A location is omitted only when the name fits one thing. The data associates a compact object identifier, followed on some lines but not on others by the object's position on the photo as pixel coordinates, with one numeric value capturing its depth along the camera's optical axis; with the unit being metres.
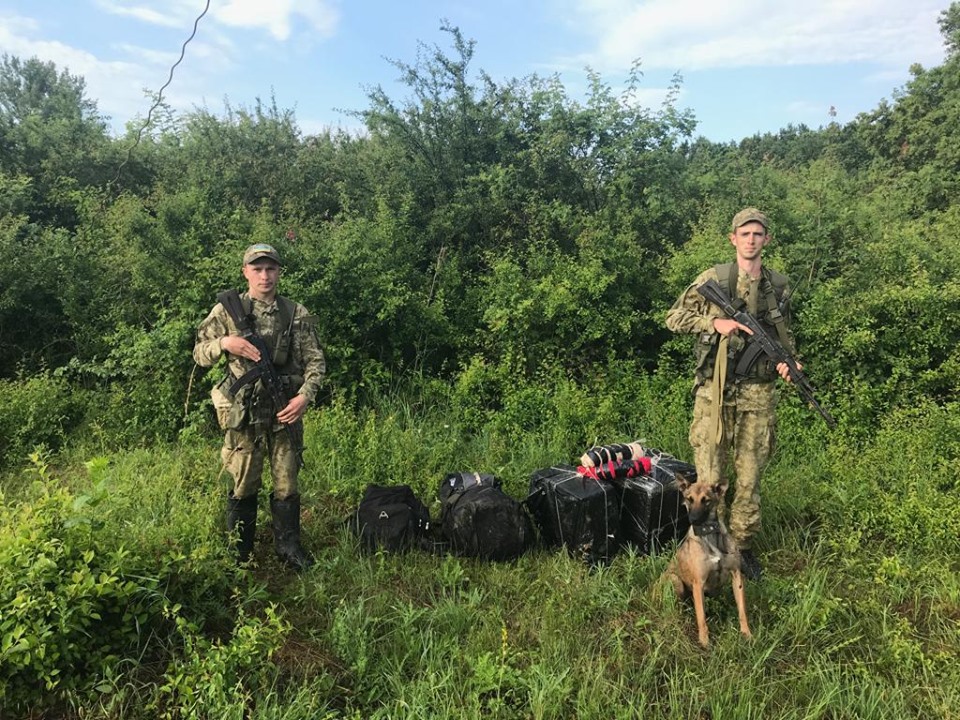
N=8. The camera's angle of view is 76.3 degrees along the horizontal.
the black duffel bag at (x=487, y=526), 3.87
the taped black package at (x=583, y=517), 3.85
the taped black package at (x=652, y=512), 3.94
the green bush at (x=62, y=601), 2.35
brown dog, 3.06
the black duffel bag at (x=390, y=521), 3.92
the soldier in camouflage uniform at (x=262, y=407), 3.65
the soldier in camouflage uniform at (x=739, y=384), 3.77
